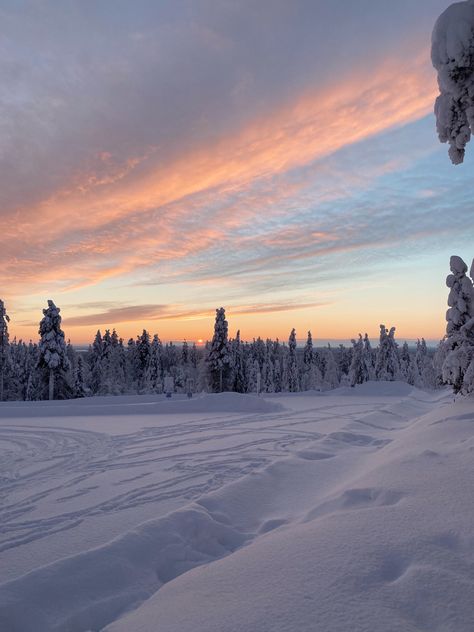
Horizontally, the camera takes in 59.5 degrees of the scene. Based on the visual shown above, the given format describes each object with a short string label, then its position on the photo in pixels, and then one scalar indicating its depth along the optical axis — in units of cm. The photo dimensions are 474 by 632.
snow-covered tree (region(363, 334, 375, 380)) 8194
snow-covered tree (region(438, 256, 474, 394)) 1564
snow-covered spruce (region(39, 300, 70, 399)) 3778
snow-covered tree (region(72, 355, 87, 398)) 6458
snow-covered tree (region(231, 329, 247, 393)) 5812
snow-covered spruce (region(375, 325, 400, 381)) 6494
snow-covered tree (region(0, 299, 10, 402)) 4444
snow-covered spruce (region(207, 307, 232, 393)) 4916
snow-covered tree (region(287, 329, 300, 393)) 9125
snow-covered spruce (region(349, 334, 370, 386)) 8175
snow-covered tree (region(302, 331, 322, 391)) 10156
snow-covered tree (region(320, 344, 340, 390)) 10311
